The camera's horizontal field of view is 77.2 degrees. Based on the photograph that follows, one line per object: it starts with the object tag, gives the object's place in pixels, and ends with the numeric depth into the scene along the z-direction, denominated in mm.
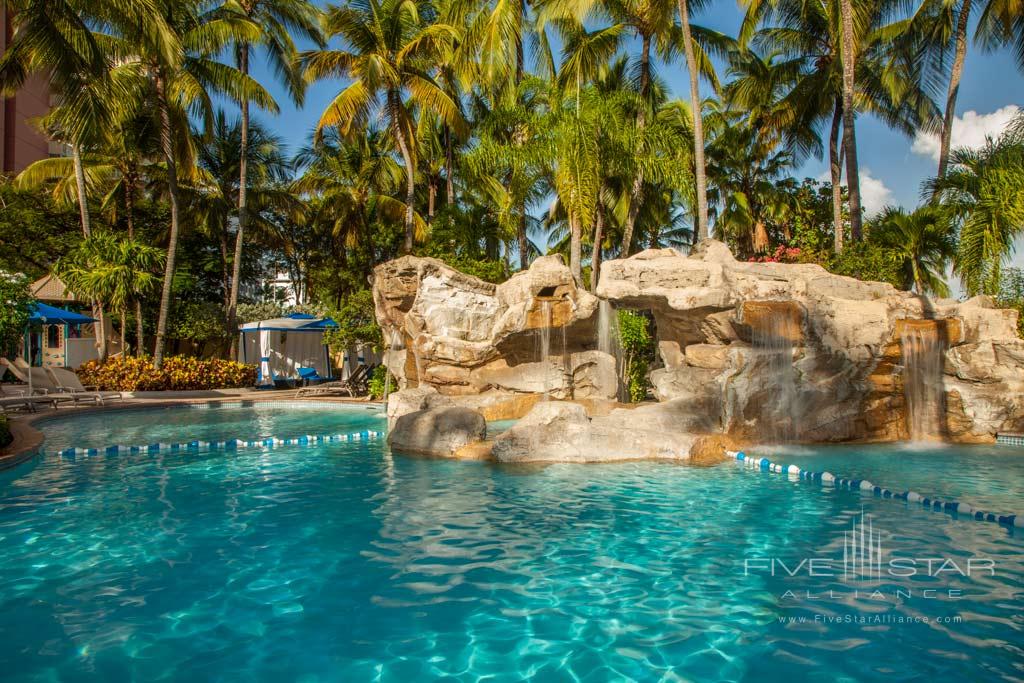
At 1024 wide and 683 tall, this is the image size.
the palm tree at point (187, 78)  21688
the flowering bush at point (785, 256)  21720
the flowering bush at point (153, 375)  21484
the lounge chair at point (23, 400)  15619
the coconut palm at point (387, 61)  20297
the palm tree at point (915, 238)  17234
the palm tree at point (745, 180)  29875
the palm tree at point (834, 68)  21688
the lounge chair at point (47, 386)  18125
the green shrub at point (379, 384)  20891
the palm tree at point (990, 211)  12625
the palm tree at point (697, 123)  17312
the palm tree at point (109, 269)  21183
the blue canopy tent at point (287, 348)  27109
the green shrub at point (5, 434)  10223
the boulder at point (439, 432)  10586
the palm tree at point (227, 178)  28031
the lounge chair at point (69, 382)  18562
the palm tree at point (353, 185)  29406
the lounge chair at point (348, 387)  22000
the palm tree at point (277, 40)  24391
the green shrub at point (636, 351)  17047
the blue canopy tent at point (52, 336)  20438
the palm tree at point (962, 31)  18625
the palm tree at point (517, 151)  18172
